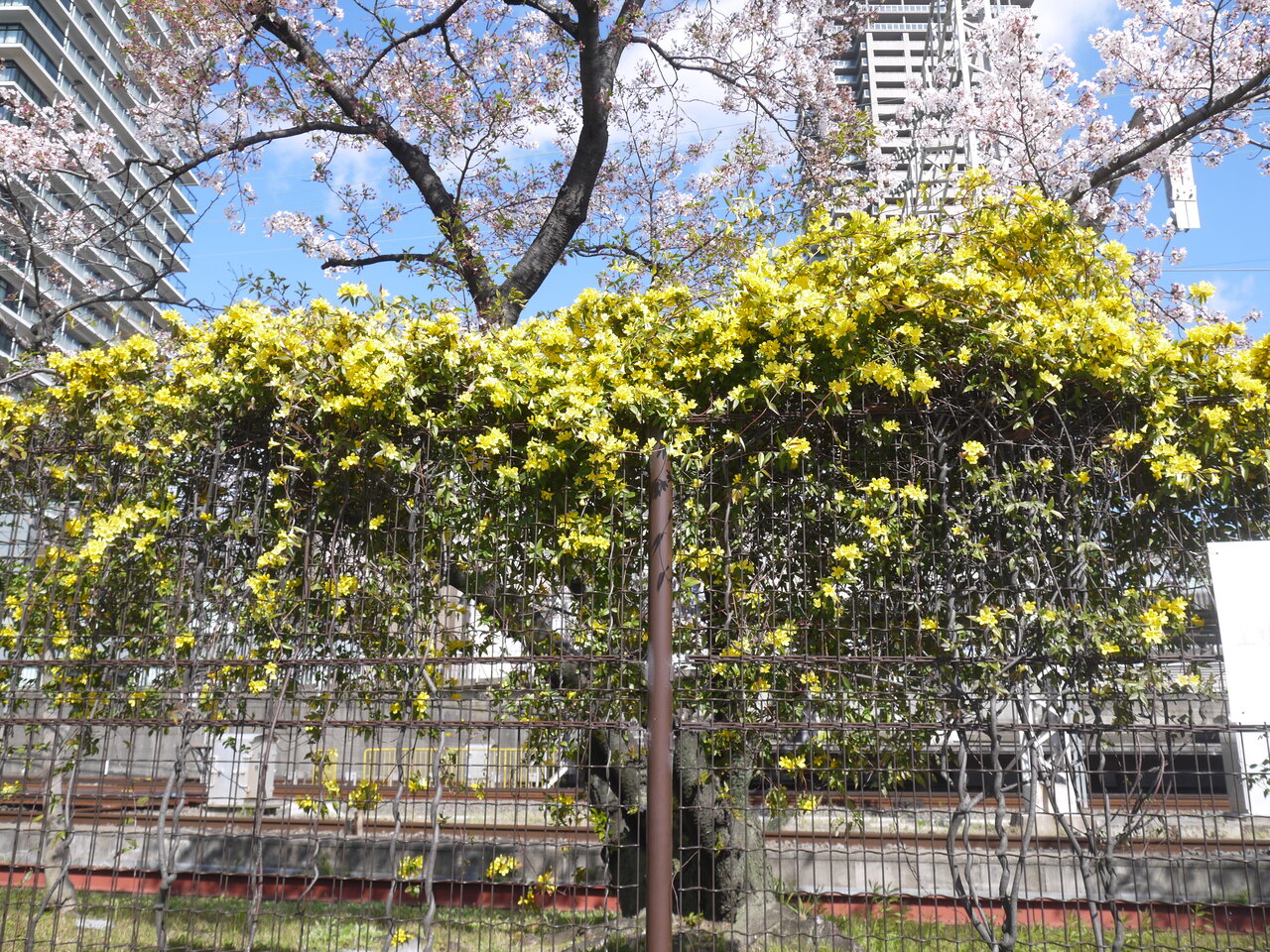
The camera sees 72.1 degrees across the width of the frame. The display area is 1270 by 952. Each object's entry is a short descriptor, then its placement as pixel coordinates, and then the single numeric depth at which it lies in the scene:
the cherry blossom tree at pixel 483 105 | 6.46
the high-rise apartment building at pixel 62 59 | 39.84
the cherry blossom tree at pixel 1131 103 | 7.02
